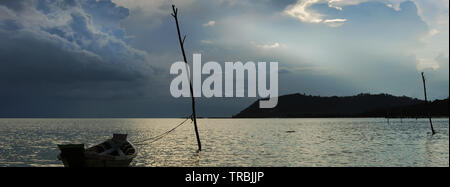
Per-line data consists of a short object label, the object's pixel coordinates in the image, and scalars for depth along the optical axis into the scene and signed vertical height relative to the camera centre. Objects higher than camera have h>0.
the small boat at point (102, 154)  20.77 -3.26
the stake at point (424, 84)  65.56 +3.99
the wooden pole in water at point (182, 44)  35.94 +6.29
